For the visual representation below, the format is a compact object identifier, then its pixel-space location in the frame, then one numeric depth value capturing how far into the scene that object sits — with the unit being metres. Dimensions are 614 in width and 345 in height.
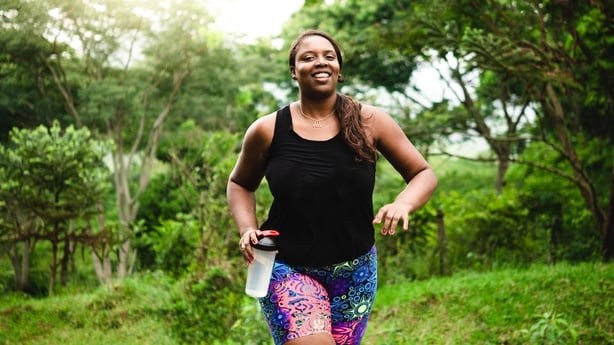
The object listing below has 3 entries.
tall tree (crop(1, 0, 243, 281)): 17.05
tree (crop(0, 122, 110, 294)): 10.87
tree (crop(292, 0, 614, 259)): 6.61
